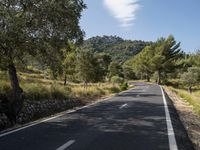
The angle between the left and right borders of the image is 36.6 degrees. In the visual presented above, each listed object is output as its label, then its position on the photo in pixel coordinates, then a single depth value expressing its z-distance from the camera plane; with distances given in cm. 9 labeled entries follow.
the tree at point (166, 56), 7950
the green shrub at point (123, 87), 4604
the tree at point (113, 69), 8375
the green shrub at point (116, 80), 6147
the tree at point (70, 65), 3275
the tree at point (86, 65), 3278
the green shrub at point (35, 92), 1638
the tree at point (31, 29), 1141
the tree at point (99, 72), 3544
